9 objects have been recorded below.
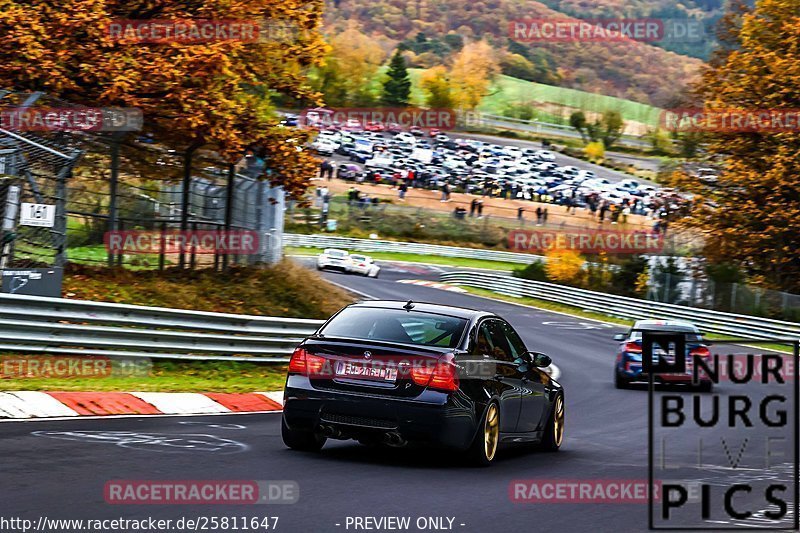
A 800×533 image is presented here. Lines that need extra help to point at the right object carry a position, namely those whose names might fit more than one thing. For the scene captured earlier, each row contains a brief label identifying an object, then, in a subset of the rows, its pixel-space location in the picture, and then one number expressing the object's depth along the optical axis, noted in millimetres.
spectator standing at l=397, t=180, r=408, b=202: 91881
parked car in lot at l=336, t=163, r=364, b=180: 96500
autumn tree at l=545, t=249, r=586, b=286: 50656
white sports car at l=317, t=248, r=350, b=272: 57656
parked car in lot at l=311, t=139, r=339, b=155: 104350
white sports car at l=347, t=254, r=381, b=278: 57809
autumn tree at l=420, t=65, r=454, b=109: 150500
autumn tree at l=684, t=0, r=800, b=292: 42344
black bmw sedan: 9867
